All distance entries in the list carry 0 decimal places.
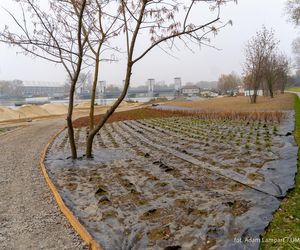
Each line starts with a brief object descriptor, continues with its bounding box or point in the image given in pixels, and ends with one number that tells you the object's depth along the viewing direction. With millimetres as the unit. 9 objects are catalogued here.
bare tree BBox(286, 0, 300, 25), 23476
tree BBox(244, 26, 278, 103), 22248
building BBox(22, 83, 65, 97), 72983
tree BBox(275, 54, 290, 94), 29631
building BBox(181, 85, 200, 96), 63904
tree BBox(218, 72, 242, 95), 68117
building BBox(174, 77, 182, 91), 59457
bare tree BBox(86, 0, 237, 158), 5465
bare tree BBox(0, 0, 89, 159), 5790
